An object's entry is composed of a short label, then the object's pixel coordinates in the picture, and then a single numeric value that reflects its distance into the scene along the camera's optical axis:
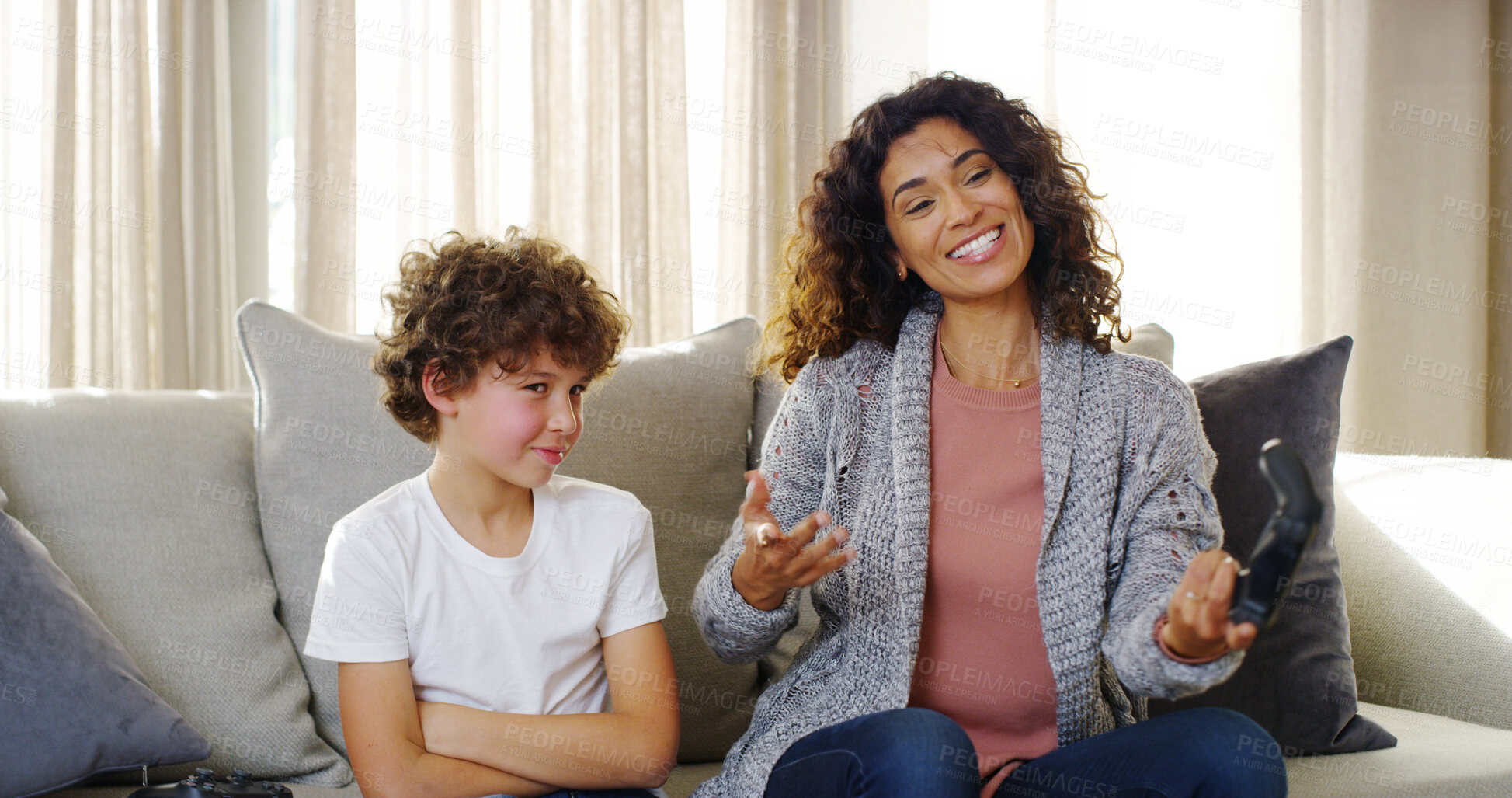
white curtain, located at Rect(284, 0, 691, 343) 2.42
